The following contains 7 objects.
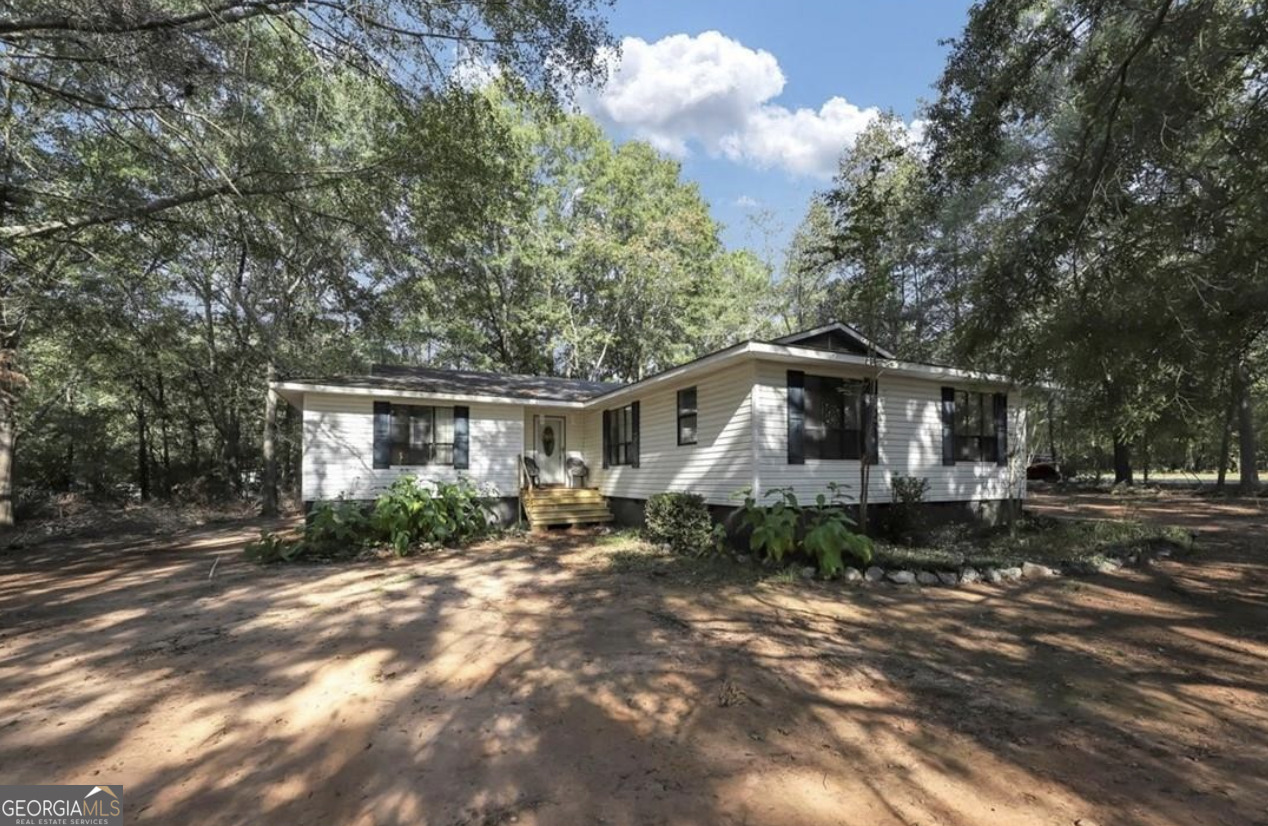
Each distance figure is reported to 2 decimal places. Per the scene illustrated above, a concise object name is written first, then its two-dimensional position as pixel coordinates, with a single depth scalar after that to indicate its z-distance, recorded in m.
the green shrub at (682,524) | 9.40
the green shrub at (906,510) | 10.04
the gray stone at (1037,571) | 7.80
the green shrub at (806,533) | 7.69
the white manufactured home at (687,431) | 9.56
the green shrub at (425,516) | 10.15
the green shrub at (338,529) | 9.75
